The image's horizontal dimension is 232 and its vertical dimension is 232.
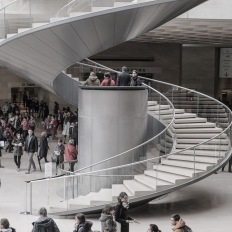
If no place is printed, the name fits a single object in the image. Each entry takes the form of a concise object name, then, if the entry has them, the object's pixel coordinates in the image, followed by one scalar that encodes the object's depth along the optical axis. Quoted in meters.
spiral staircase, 14.09
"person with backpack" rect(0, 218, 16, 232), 9.03
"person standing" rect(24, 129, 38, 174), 18.47
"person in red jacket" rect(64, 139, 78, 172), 17.17
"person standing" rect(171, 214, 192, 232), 9.27
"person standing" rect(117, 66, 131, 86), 16.30
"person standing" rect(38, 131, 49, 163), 19.08
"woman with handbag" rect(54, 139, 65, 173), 17.73
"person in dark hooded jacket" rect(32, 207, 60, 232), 9.80
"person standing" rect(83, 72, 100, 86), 17.04
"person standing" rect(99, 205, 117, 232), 10.07
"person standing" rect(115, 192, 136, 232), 10.77
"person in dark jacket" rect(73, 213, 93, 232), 9.25
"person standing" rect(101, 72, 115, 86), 16.66
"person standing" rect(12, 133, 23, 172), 18.69
